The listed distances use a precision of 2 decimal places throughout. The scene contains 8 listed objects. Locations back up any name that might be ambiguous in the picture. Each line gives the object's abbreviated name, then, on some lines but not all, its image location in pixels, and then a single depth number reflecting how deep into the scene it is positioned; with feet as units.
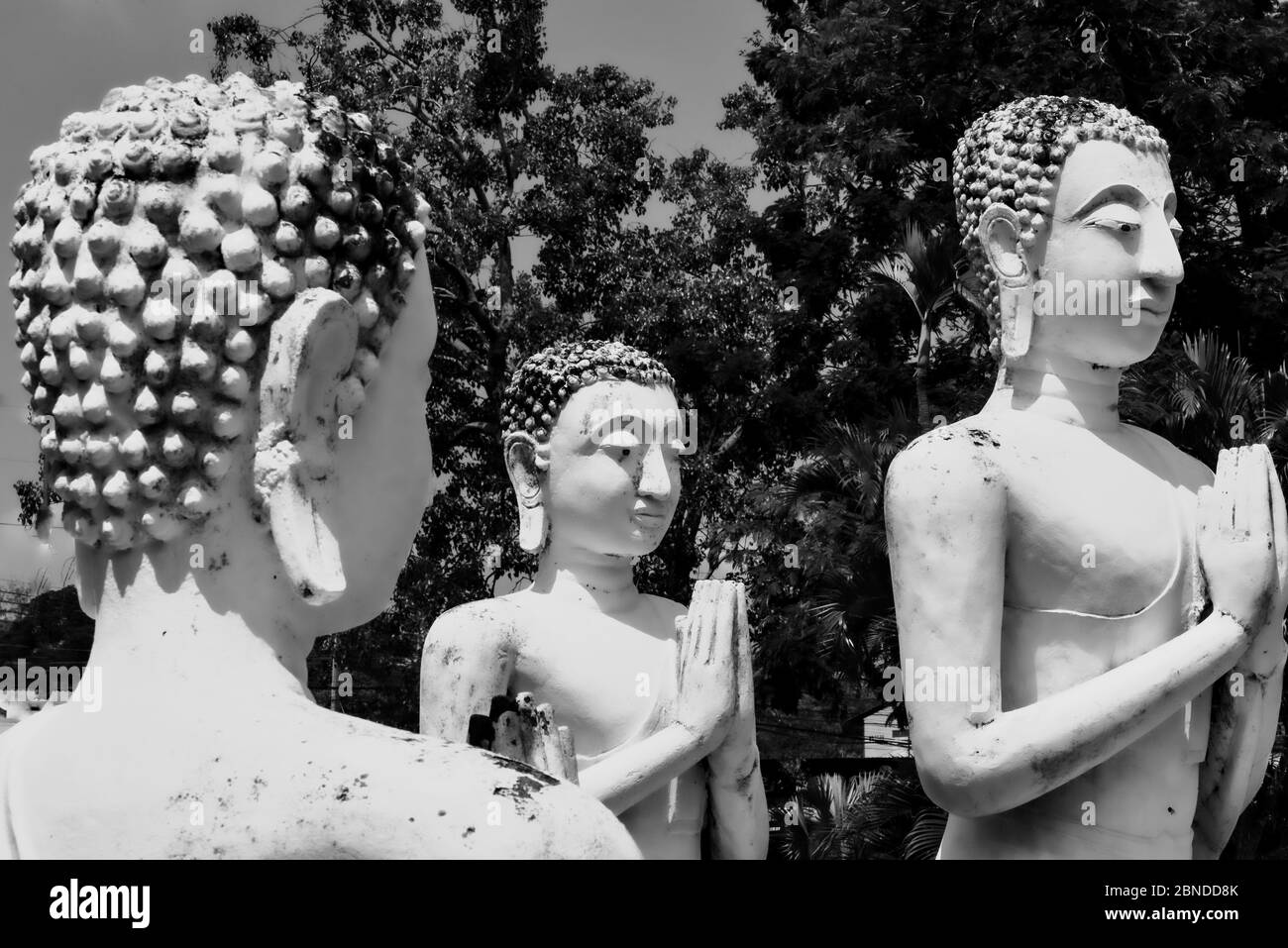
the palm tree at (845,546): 45.73
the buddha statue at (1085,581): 13.66
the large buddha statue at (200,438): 6.70
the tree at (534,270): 60.90
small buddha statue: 17.13
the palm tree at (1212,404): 40.52
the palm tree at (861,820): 41.22
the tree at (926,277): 49.62
